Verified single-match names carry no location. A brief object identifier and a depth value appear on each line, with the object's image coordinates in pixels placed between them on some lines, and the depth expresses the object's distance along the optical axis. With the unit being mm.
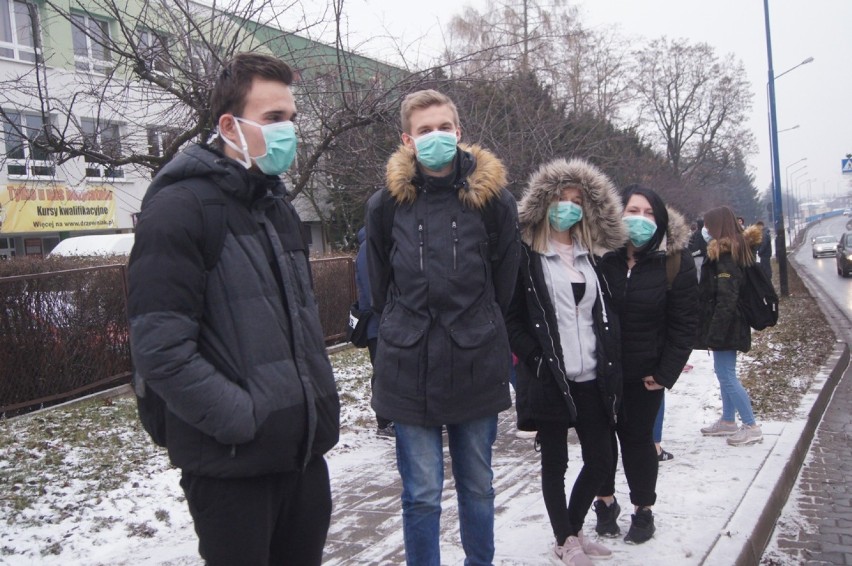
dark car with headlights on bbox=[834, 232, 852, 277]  30328
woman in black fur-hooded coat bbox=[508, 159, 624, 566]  3732
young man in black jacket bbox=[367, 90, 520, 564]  3107
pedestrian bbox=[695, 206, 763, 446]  6227
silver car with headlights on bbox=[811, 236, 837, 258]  48562
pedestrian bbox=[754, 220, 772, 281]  15052
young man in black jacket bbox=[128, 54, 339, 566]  2078
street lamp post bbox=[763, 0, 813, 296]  20453
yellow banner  23359
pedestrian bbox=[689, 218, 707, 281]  10875
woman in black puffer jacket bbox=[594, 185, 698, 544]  4051
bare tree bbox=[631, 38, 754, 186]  46344
